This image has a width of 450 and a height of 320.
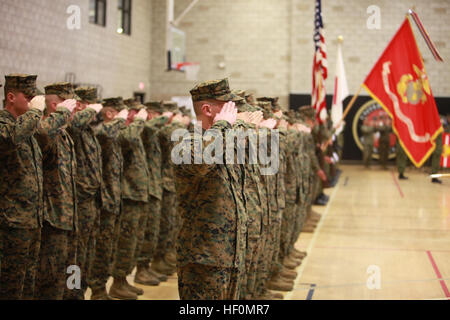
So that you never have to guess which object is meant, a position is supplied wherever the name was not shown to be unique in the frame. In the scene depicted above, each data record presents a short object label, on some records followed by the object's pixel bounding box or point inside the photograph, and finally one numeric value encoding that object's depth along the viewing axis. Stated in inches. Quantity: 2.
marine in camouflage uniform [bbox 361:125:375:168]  685.3
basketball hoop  609.0
